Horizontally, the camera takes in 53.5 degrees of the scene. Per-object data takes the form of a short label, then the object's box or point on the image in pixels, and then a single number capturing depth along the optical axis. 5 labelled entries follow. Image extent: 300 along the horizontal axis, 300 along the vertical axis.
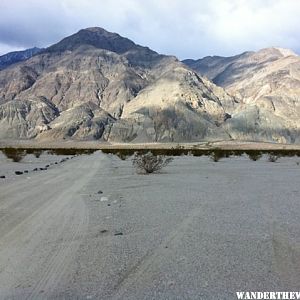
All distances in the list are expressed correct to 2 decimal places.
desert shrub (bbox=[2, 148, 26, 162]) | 24.22
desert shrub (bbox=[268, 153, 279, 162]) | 25.13
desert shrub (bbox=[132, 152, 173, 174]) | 13.91
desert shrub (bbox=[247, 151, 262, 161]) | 26.75
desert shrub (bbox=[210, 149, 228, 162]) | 24.70
